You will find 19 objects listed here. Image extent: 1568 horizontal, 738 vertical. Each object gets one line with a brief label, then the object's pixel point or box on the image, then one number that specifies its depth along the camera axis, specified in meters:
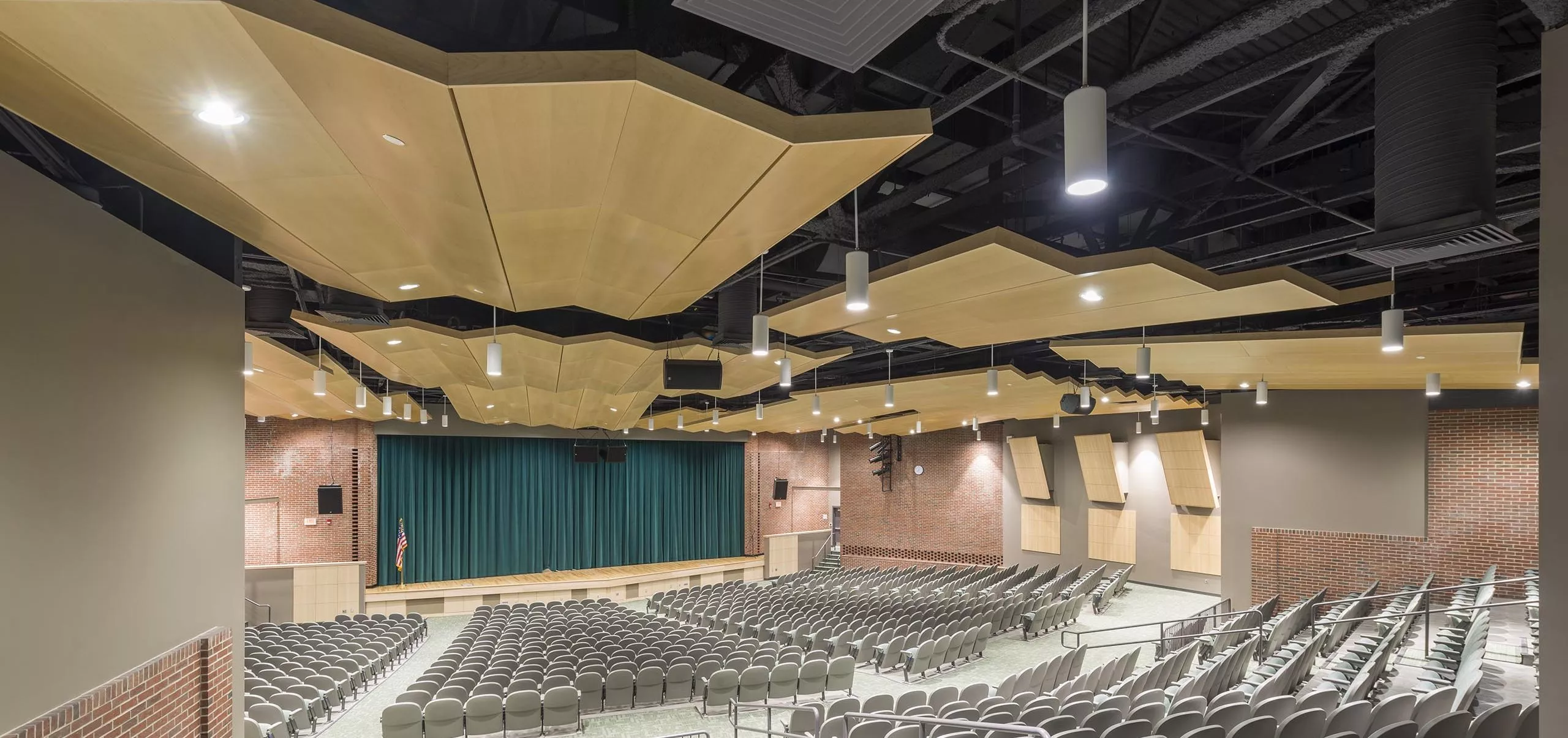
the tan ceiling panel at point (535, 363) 9.35
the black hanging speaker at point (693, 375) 10.28
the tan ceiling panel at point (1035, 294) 5.90
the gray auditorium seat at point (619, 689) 11.10
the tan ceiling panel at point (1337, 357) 9.16
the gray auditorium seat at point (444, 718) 9.40
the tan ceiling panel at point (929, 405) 14.73
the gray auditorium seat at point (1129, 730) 6.06
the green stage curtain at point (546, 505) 24.62
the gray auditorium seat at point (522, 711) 9.83
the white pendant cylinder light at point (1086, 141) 2.54
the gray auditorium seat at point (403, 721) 9.28
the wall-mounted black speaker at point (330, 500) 20.56
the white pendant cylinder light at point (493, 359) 7.56
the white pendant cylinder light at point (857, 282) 5.10
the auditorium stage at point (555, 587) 21.61
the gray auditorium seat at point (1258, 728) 5.74
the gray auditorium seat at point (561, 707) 10.09
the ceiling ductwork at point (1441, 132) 3.79
